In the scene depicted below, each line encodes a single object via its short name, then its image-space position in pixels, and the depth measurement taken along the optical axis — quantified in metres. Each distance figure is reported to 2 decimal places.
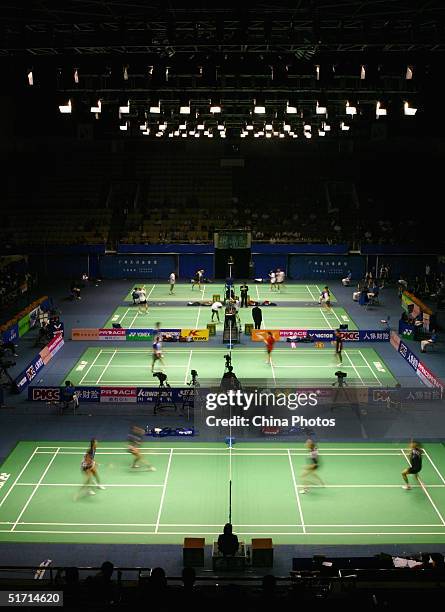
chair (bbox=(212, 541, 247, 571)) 16.92
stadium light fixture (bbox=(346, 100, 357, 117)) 26.54
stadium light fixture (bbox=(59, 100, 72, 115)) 24.88
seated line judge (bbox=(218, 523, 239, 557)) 16.88
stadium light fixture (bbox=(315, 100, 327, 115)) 25.30
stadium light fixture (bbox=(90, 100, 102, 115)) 29.10
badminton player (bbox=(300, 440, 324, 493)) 20.31
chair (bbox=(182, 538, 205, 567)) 16.91
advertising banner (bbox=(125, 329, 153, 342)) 37.38
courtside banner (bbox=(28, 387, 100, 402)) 27.08
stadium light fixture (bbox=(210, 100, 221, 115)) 25.39
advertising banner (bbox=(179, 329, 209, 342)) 36.97
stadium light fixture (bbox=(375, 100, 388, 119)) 25.75
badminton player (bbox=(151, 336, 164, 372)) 31.30
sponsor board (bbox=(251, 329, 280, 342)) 37.03
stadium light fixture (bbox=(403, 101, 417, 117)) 24.20
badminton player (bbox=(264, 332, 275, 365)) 32.19
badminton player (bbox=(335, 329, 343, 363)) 33.06
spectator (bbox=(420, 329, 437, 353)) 34.56
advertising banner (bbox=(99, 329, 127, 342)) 37.12
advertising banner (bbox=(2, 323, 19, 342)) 34.31
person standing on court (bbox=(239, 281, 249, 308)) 45.38
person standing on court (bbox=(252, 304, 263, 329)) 36.97
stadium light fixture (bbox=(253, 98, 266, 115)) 25.75
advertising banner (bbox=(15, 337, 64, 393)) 28.94
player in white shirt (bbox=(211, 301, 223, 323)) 39.75
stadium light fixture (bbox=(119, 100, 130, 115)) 27.53
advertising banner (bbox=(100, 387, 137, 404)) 27.05
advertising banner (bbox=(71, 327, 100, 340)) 37.16
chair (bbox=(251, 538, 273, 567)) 16.94
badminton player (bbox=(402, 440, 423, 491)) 20.22
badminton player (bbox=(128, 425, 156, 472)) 21.94
